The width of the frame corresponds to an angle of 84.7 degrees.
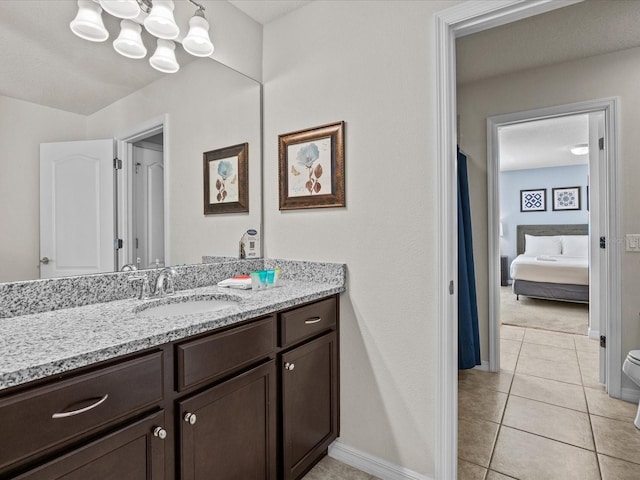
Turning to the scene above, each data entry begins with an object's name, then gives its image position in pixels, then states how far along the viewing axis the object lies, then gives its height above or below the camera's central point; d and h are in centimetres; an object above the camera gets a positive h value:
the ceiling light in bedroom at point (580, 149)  540 +135
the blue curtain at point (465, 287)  266 -39
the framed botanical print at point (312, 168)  187 +40
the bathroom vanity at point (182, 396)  79 -45
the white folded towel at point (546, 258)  564 -36
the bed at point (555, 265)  510 -44
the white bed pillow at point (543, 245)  657 -16
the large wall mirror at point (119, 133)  127 +48
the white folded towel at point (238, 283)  178 -22
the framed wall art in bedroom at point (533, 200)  719 +76
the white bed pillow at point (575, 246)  625 -18
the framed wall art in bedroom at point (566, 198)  689 +76
